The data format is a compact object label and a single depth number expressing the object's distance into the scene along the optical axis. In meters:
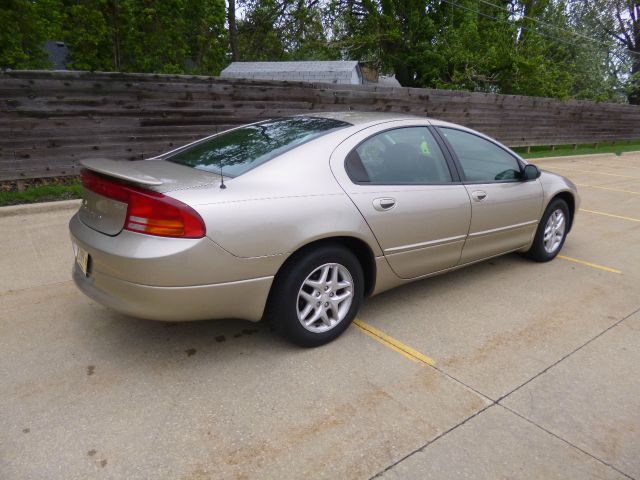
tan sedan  2.55
